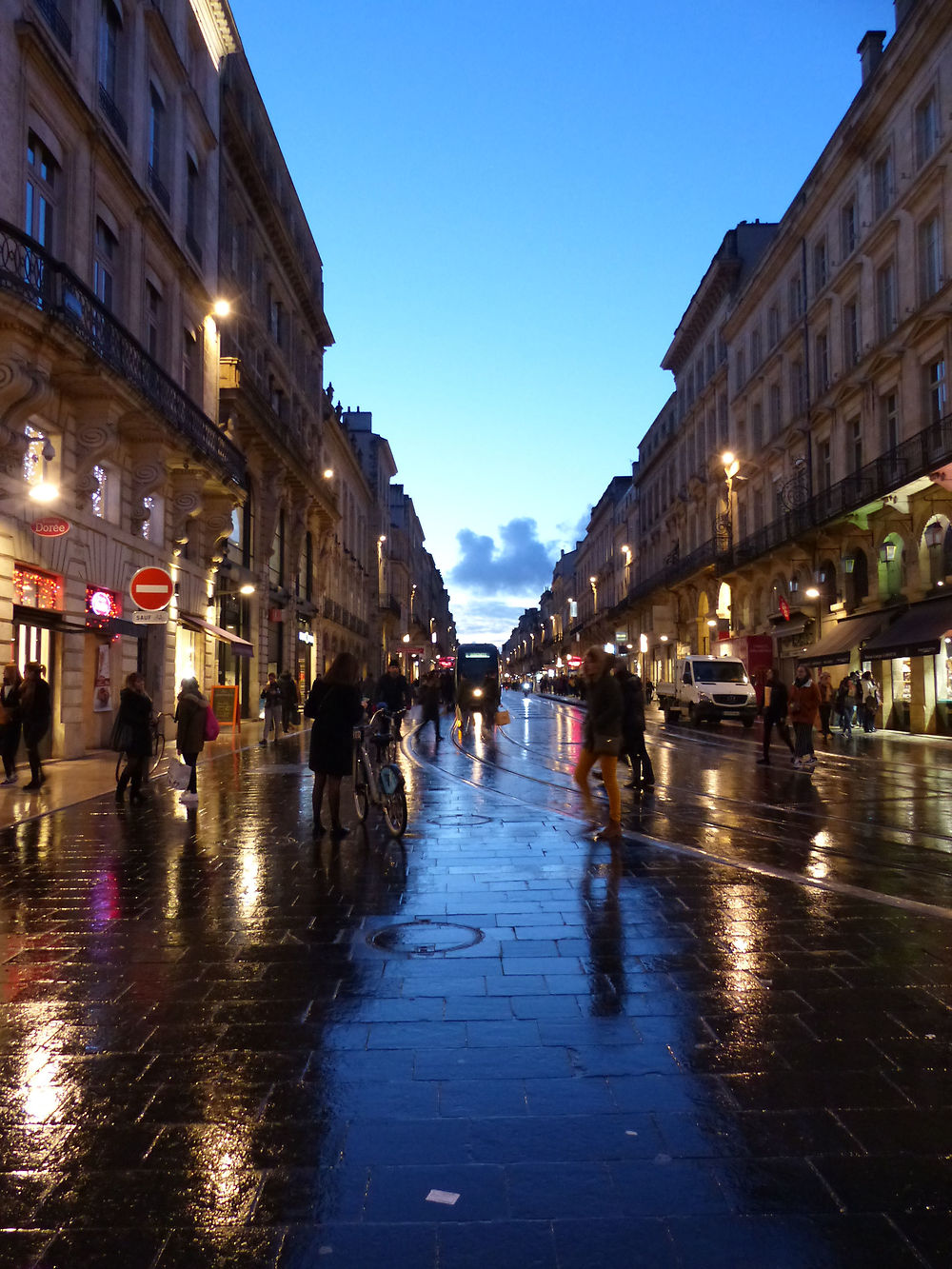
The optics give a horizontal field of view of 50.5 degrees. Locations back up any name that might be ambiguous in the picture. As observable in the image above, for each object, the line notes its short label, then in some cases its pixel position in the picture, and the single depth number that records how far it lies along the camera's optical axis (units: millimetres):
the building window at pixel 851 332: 31922
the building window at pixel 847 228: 32125
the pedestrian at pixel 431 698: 25812
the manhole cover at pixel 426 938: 5531
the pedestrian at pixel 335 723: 9656
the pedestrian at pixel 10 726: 13953
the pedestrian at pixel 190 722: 12141
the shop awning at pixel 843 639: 28094
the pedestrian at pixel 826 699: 26725
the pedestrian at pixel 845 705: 27328
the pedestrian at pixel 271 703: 24000
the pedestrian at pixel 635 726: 12797
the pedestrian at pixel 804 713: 15992
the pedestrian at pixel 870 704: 27734
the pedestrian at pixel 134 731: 12398
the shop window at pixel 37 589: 16047
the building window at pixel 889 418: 28609
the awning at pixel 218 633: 24391
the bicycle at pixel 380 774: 9625
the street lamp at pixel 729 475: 41188
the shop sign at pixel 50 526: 15531
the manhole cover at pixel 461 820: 10516
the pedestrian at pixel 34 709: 13445
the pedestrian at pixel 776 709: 17350
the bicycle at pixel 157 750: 16812
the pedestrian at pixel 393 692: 15086
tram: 46938
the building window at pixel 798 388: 36781
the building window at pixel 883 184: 28828
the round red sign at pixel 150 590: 13641
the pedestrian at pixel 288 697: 27328
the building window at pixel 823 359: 34362
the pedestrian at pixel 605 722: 9648
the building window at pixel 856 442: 31311
